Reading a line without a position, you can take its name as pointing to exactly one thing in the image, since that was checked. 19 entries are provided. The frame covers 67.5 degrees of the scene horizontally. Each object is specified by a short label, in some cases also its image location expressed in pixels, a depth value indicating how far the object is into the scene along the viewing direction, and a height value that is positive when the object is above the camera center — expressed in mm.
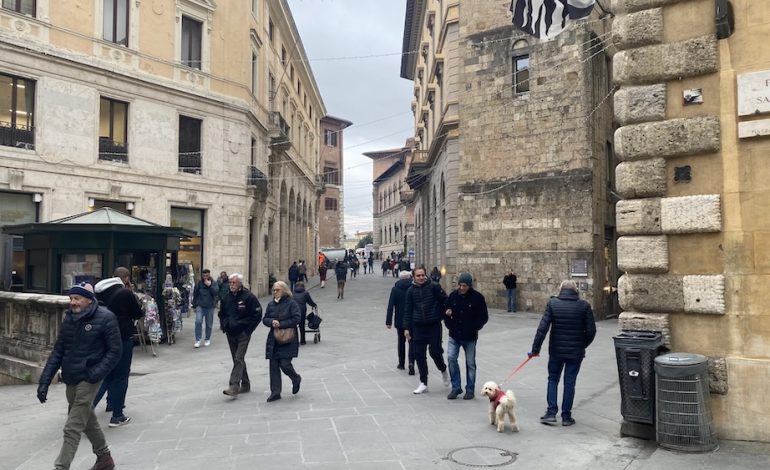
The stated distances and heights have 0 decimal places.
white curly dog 5941 -1530
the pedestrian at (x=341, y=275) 24250 -743
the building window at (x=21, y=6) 16078 +7182
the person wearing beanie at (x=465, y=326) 7434 -893
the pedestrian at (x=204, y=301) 12336 -918
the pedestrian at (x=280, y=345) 7586 -1123
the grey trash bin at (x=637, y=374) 5547 -1146
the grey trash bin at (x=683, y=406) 5254 -1389
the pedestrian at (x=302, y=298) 12352 -874
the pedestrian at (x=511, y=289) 19625 -1106
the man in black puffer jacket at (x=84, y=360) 5074 -917
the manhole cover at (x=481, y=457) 5102 -1829
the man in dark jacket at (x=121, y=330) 6566 -892
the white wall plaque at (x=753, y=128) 5526 +1228
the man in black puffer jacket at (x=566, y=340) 6328 -922
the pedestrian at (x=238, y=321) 7723 -848
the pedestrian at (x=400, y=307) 9641 -851
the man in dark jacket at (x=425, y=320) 7895 -866
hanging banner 8586 +3825
